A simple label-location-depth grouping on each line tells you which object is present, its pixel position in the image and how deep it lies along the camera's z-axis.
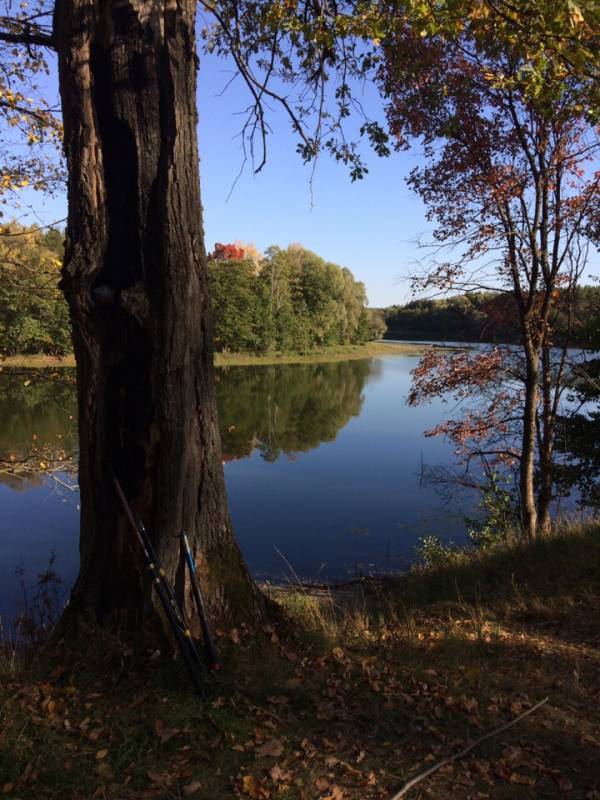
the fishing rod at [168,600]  3.19
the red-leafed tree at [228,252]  66.41
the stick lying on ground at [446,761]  2.56
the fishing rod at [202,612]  3.31
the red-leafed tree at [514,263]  8.56
